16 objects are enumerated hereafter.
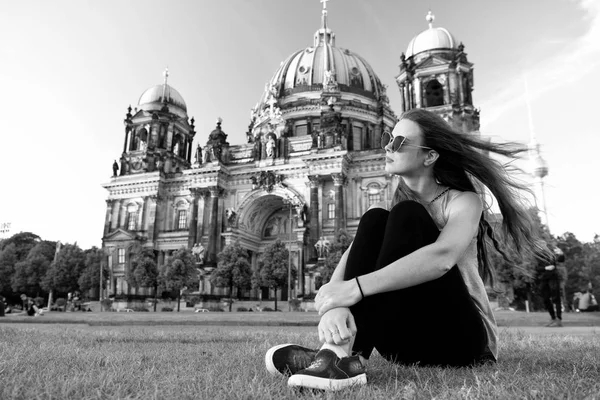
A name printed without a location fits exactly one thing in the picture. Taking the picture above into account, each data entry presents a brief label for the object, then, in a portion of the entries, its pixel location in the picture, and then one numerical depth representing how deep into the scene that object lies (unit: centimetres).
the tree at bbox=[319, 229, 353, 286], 3316
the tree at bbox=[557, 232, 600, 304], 4069
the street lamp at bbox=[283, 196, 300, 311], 4091
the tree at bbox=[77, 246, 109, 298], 4500
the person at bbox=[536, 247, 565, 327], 1194
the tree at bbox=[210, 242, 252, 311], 3659
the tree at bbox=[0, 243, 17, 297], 5353
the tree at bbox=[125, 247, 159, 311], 3884
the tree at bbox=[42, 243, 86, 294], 4753
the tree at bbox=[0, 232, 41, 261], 6084
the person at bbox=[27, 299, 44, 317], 2173
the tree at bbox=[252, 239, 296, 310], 3550
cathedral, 4019
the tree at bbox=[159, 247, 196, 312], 3691
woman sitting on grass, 222
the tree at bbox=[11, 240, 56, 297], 5119
